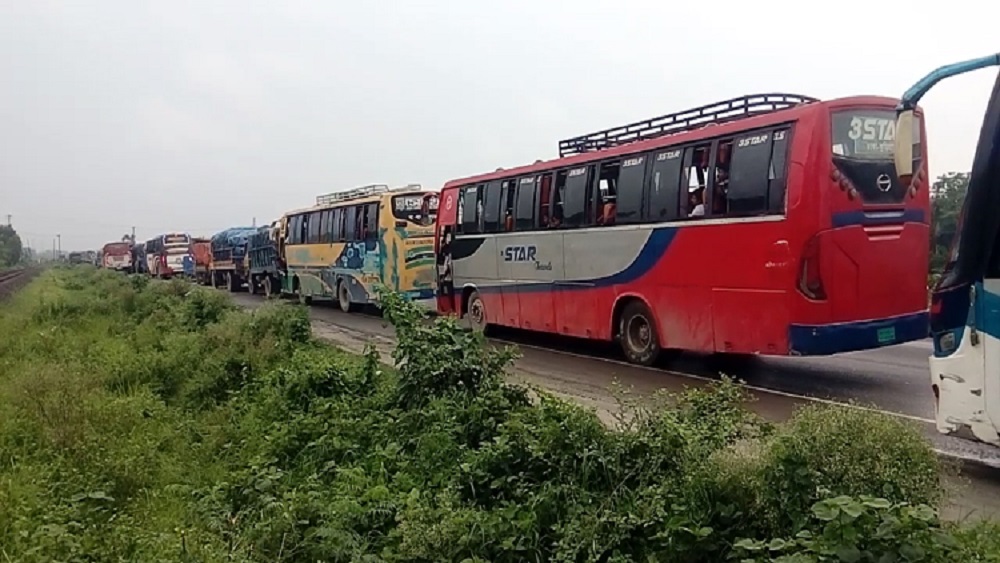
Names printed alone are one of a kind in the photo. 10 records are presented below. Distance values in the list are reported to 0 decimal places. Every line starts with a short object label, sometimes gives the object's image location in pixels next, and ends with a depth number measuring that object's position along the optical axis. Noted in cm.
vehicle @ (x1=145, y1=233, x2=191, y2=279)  4638
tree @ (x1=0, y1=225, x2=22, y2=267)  8139
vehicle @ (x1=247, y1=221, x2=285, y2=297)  3050
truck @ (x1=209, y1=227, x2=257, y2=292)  3747
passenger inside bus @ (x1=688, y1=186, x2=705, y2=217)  1011
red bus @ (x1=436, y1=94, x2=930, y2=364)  859
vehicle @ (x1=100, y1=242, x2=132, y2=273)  6189
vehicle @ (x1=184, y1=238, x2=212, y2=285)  4403
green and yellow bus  2003
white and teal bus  534
